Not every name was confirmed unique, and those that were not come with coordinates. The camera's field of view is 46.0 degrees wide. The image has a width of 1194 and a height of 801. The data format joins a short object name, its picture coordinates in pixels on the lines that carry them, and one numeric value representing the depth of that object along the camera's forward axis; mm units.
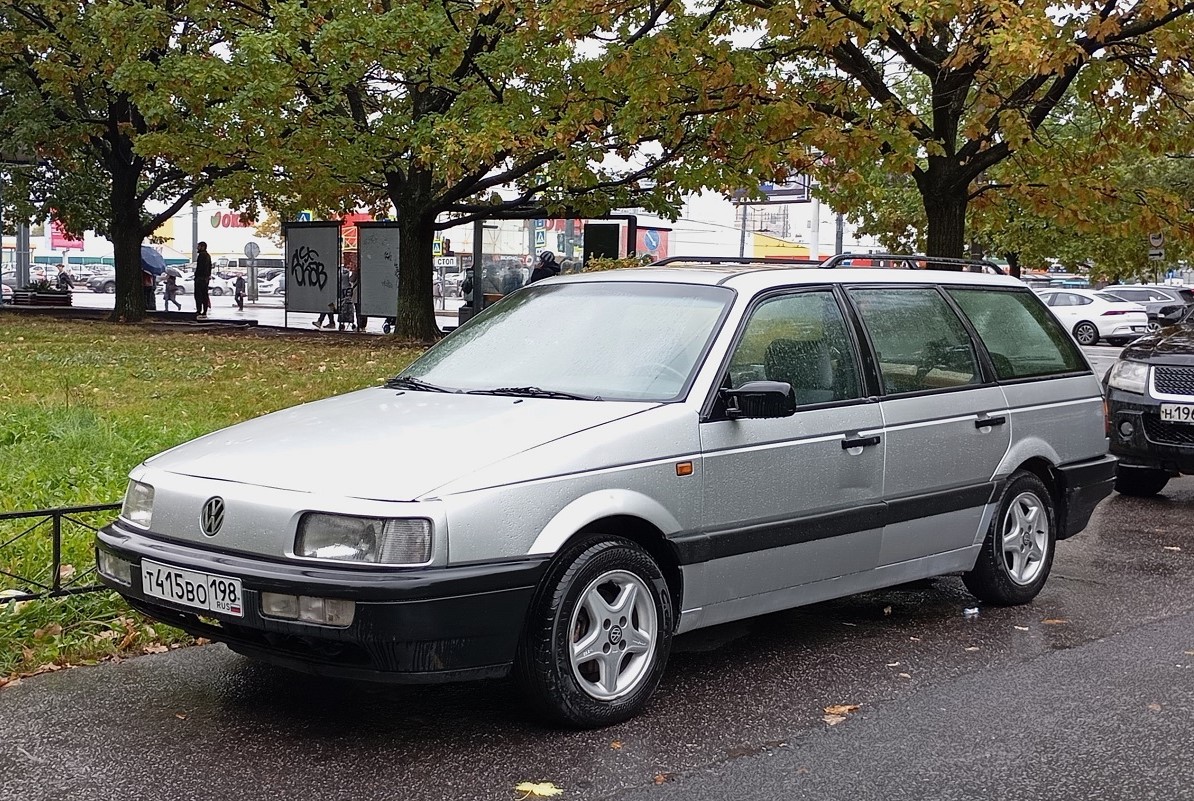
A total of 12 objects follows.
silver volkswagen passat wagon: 4328
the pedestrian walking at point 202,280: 34094
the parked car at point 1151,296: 42188
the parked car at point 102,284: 71312
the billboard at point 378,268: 27953
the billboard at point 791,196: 54575
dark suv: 9961
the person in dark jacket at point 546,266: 24328
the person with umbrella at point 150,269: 37153
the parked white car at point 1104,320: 38312
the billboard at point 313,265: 30062
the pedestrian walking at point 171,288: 43094
